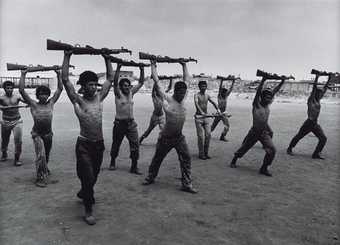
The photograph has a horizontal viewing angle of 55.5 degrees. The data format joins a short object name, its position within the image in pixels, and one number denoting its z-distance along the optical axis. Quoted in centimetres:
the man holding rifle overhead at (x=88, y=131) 471
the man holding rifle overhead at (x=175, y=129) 625
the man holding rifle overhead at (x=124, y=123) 741
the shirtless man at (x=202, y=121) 901
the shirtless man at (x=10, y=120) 790
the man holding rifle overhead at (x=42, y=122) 636
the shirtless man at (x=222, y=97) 1297
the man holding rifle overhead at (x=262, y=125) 757
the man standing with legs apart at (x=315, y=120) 960
